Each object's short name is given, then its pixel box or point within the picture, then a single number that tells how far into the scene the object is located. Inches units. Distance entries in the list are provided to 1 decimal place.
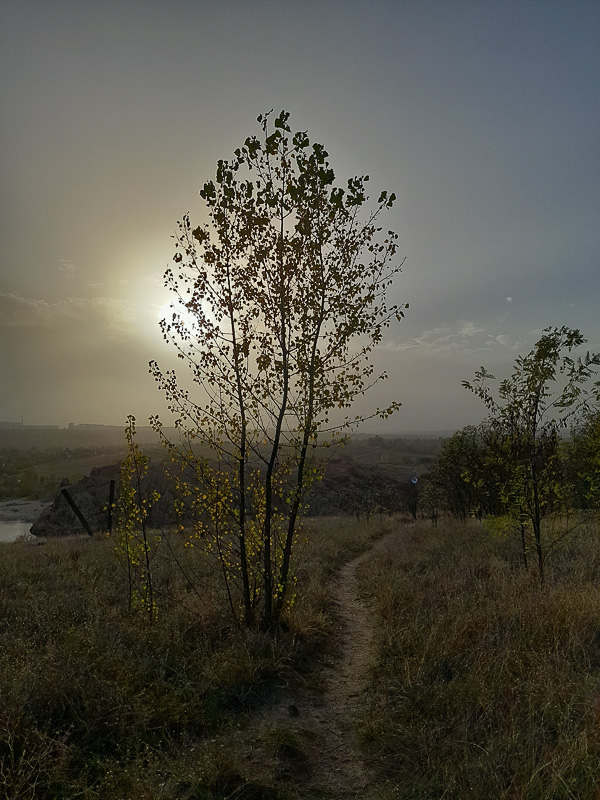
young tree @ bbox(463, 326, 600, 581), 319.6
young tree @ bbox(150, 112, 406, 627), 261.4
